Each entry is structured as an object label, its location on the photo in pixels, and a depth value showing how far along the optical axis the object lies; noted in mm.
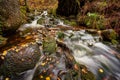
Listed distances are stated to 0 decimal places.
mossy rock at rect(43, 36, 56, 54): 2033
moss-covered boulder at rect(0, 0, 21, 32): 2598
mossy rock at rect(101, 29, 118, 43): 2955
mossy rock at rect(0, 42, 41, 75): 1745
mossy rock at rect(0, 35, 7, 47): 2277
